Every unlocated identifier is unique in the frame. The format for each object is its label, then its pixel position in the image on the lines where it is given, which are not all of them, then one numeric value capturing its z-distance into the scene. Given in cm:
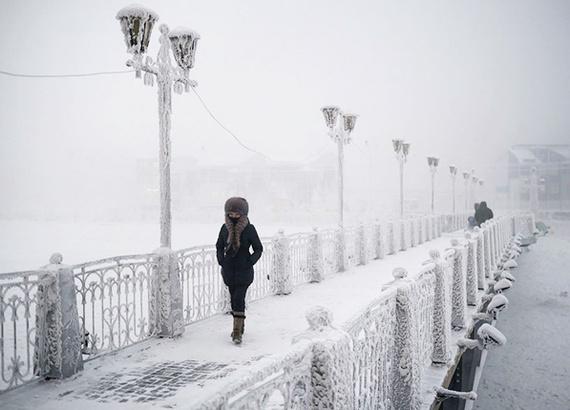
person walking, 673
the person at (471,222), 2551
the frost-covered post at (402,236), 2112
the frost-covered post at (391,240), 1950
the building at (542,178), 6294
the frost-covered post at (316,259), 1258
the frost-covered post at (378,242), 1775
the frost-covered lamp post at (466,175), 4318
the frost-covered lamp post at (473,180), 4697
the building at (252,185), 5612
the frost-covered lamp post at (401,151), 2334
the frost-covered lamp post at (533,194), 5621
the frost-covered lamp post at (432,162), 3075
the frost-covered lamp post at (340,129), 1497
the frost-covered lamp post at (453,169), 3656
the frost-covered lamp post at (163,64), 718
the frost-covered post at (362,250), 1622
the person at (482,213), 2159
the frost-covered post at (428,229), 2640
